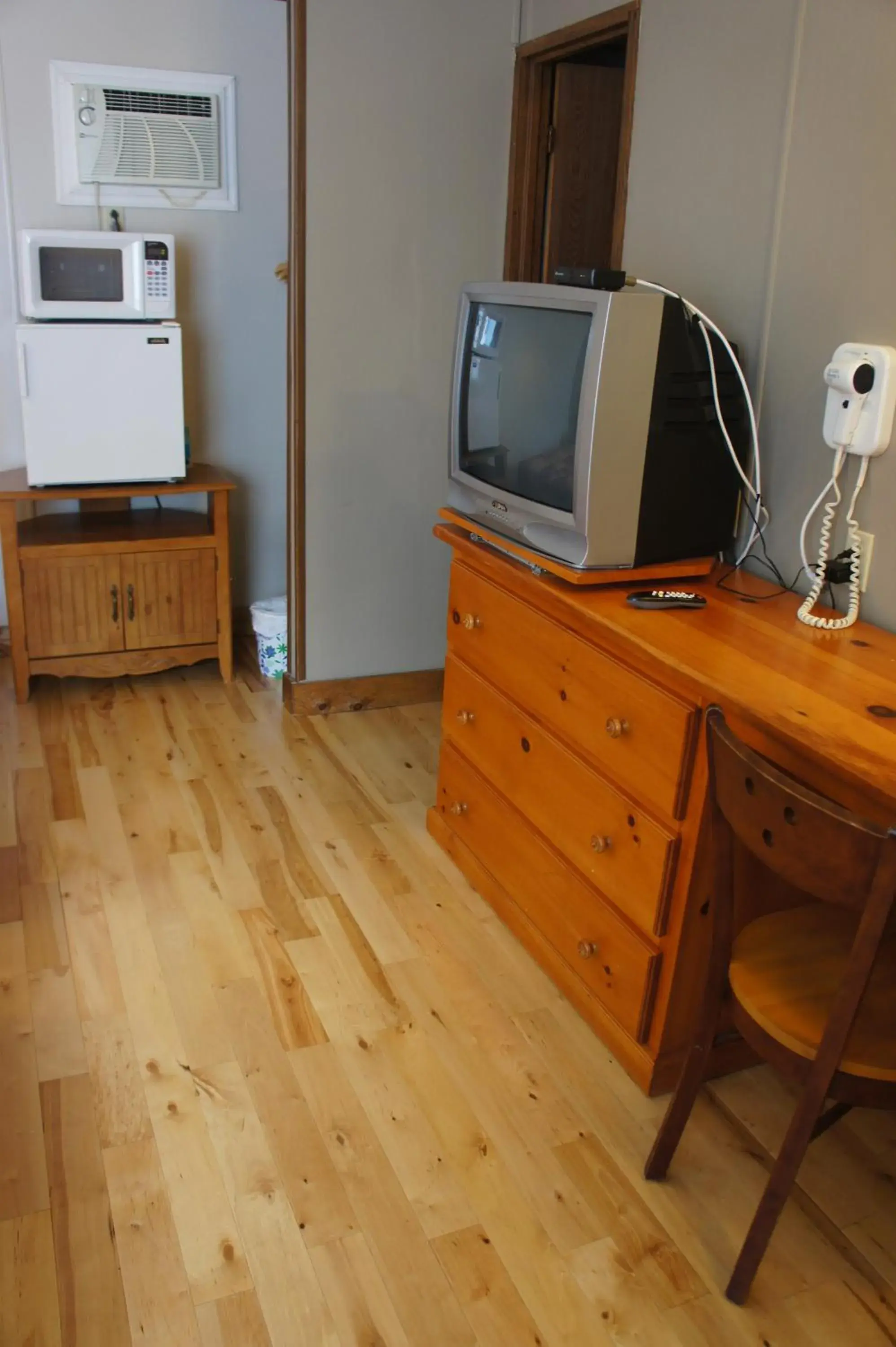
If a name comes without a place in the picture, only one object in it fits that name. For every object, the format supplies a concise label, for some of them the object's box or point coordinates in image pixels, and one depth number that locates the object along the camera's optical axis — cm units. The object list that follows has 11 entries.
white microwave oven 339
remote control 210
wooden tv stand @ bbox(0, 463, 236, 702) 357
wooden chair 142
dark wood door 330
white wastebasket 386
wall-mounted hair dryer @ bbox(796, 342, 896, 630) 204
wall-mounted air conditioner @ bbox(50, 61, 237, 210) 362
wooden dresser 174
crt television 205
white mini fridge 340
